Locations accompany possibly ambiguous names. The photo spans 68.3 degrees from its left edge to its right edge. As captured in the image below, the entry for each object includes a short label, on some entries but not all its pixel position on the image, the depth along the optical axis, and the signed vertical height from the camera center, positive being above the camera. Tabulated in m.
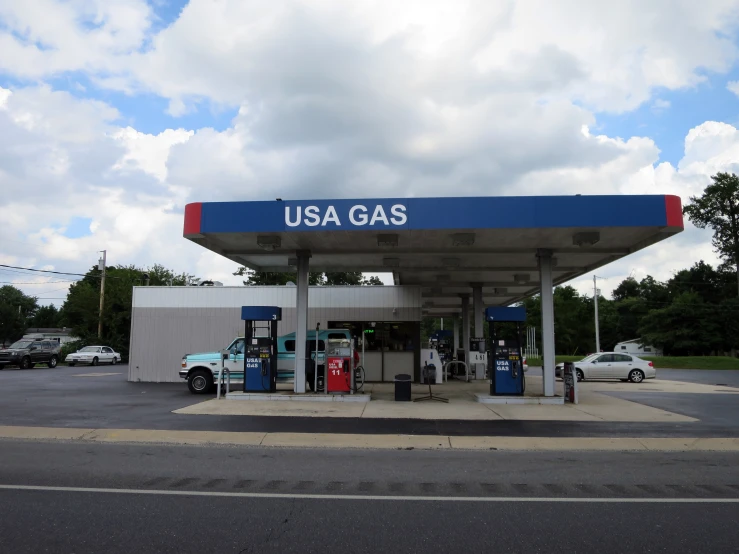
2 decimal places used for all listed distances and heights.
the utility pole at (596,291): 45.83 +4.56
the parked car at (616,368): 25.34 -1.13
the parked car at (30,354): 34.12 -0.65
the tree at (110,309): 47.31 +3.07
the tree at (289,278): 59.08 +7.39
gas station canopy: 13.16 +2.96
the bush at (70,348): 46.00 -0.37
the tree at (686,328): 59.88 +1.81
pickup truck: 17.75 -0.69
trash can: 15.45 -1.28
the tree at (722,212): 62.03 +15.27
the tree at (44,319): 110.38 +5.01
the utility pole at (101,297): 46.08 +3.92
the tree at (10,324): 74.62 +2.79
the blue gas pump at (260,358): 15.84 -0.42
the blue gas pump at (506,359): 15.33 -0.43
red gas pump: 15.61 -0.75
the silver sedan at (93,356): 40.56 -0.92
